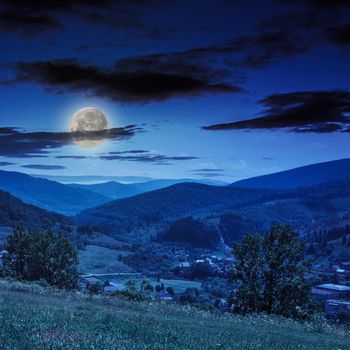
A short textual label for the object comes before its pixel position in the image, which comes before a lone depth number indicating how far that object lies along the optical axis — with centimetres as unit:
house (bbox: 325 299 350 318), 9592
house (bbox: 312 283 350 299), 13946
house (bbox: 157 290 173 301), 12174
